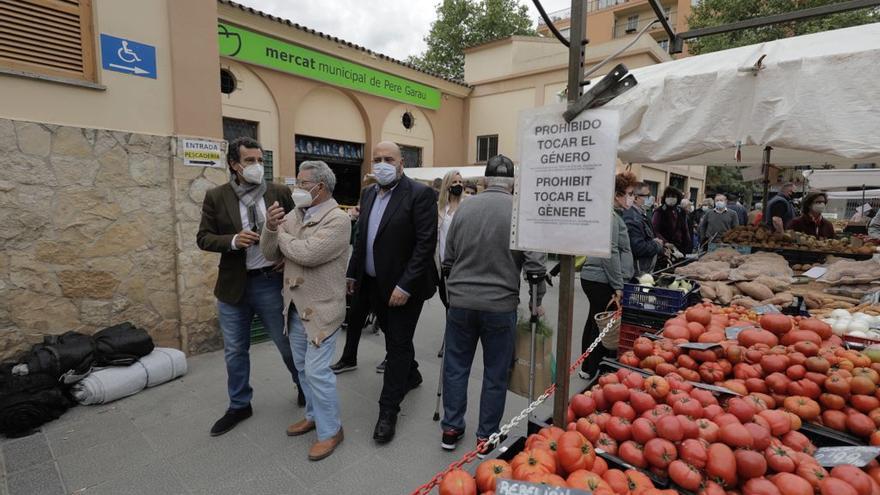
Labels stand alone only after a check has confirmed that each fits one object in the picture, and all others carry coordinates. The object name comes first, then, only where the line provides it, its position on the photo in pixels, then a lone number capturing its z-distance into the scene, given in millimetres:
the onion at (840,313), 2871
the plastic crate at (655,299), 3210
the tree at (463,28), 24781
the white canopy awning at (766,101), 2695
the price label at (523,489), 1229
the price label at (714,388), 1806
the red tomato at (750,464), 1371
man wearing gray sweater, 2721
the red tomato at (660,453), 1449
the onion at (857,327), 2580
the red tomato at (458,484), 1329
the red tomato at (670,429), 1501
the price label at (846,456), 1406
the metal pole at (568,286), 1584
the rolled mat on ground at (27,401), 3012
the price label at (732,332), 2416
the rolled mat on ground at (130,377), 3428
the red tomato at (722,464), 1371
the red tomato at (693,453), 1419
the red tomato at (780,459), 1390
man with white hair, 2672
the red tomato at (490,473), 1374
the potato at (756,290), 3627
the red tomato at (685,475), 1369
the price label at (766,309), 3107
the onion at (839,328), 2606
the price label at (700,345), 2136
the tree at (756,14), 15062
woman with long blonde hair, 4504
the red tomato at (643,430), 1543
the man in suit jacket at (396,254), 3018
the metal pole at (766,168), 5767
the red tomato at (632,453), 1498
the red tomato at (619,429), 1611
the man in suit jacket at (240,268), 3014
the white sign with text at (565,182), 1502
